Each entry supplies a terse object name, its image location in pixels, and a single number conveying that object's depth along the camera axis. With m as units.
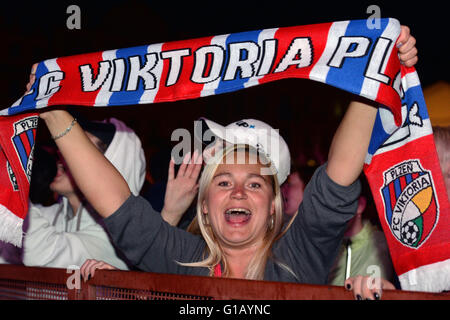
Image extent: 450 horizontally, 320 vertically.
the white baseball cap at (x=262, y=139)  1.68
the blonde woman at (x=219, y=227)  1.51
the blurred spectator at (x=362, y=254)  2.25
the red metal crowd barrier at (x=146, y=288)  1.00
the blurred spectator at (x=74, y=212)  1.86
